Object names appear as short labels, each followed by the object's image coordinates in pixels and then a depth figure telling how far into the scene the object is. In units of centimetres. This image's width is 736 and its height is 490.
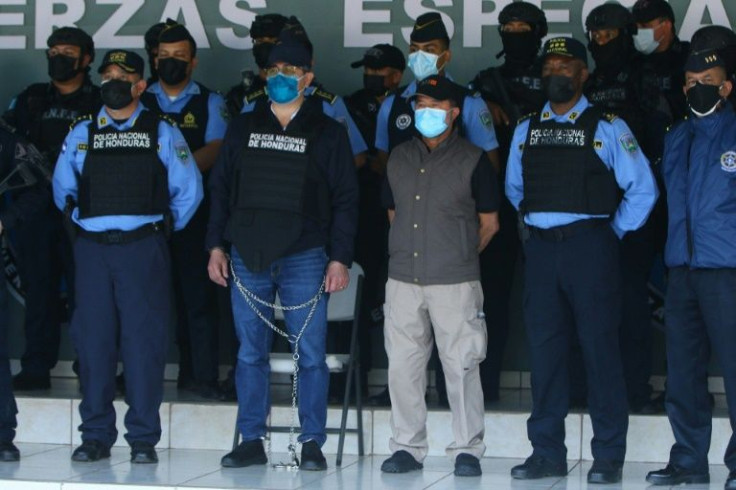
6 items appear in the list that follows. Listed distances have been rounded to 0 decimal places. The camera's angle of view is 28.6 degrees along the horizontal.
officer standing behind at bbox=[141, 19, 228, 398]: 719
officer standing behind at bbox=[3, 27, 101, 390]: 743
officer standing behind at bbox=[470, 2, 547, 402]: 701
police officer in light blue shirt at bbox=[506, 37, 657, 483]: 606
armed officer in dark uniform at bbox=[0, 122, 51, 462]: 650
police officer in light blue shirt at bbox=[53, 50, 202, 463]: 640
